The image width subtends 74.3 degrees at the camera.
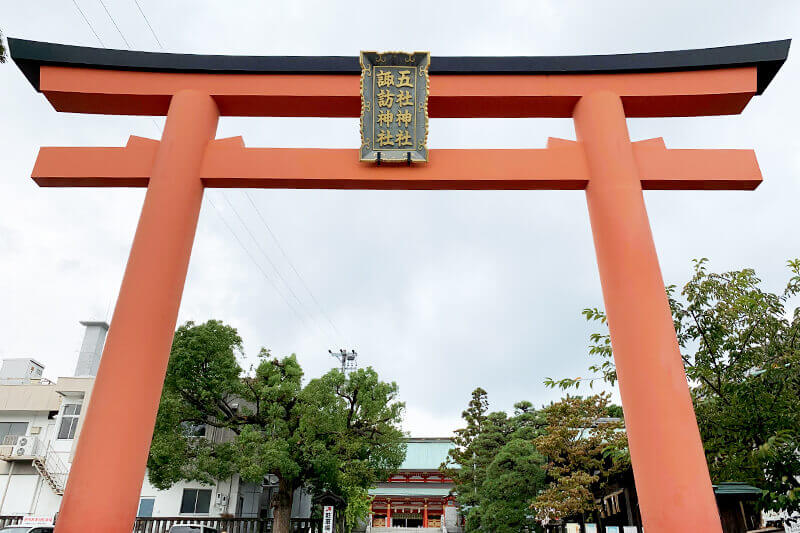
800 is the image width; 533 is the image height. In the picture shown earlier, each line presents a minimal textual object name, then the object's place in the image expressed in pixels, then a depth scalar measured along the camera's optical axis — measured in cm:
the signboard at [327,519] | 1458
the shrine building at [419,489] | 3053
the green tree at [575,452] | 1199
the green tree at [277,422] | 1552
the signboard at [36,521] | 1459
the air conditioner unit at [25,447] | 1912
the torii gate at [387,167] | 423
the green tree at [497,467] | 1576
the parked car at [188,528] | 1410
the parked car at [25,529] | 1286
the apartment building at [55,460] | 1870
